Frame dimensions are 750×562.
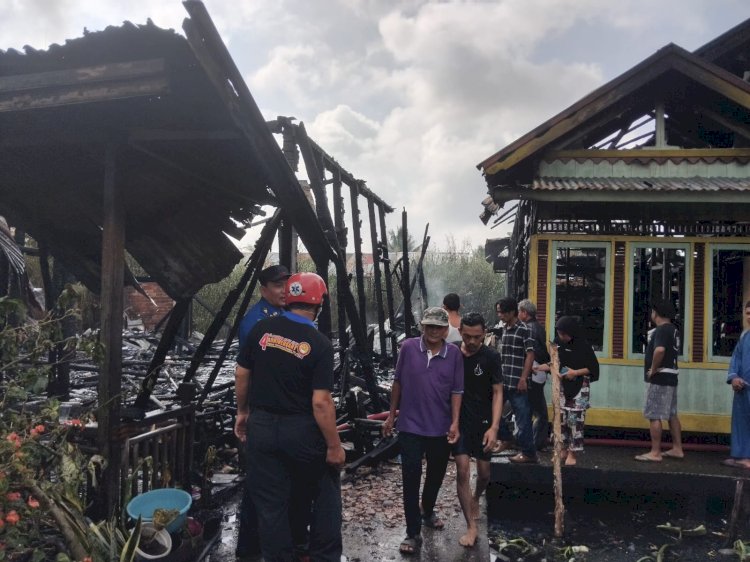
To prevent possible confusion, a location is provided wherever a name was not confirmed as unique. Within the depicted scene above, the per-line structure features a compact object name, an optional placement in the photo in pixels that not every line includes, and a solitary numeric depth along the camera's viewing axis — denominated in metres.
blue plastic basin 4.02
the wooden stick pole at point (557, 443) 5.79
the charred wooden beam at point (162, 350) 5.29
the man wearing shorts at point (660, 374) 6.71
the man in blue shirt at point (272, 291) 4.78
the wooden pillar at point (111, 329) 4.18
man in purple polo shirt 4.58
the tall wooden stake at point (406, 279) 10.48
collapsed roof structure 3.61
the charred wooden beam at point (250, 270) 6.00
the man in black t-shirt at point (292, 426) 3.47
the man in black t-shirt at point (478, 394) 4.86
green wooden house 7.81
